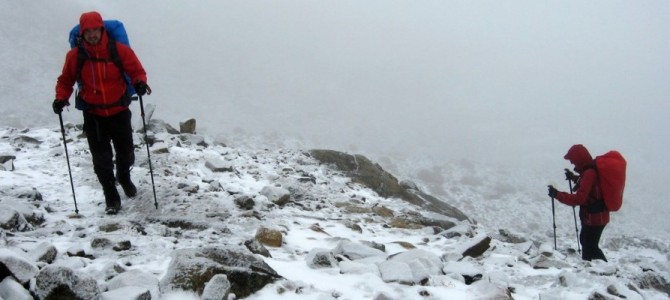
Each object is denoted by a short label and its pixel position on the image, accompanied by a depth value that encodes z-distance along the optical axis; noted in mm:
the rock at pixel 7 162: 7715
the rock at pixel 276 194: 7532
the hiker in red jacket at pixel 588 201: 6938
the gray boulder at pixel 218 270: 3238
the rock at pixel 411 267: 3916
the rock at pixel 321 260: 4254
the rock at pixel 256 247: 4543
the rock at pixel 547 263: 5250
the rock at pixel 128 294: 2787
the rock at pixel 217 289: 3086
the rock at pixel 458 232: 6844
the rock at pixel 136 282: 3111
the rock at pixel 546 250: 6015
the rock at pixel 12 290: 2498
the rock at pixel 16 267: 2619
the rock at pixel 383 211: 8477
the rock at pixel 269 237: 5176
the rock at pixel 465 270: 4340
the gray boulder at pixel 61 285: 2592
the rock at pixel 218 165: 9281
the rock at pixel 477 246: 5586
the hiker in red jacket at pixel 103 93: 5574
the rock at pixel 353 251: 4754
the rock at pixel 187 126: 13515
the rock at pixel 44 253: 3545
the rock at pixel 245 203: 6828
